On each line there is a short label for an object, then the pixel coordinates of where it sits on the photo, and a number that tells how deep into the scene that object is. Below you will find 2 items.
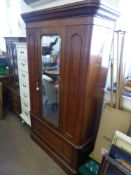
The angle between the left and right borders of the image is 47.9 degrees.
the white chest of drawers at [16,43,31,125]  2.07
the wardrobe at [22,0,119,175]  1.15
